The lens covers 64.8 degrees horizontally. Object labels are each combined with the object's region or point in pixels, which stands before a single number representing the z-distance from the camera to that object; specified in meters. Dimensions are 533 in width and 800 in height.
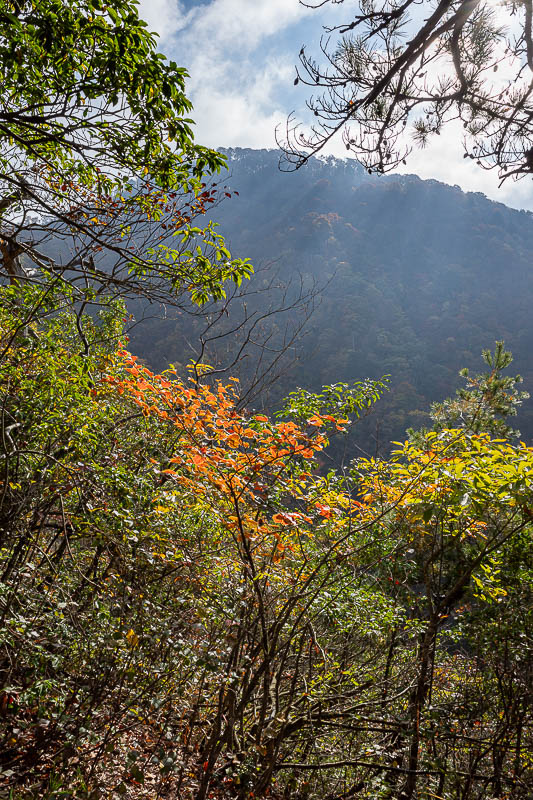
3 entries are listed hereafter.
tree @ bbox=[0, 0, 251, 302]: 2.34
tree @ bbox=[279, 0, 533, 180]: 2.67
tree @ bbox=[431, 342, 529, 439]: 9.05
